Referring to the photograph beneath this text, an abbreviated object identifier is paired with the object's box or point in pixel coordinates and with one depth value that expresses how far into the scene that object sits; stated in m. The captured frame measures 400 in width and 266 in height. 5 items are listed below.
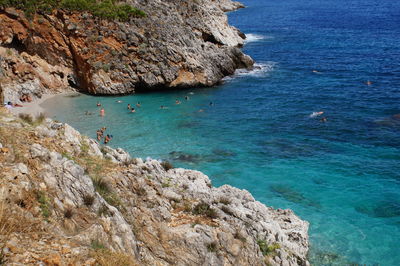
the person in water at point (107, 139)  30.71
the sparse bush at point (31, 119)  14.62
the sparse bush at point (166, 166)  19.39
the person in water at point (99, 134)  30.95
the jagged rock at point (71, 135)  14.33
